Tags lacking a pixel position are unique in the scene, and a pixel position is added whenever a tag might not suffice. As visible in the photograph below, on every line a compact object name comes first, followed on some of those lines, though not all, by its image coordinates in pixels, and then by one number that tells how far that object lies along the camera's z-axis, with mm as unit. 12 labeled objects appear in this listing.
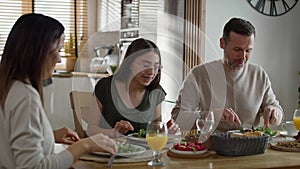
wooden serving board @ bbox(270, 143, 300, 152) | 1981
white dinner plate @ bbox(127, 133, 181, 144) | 1977
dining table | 1679
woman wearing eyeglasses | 2438
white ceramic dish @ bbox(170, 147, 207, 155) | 1833
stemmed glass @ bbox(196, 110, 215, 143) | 1958
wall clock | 4086
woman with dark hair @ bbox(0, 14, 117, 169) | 1387
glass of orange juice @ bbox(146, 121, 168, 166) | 1721
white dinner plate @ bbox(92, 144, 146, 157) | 1735
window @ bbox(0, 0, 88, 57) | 6465
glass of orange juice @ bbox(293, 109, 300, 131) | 2246
